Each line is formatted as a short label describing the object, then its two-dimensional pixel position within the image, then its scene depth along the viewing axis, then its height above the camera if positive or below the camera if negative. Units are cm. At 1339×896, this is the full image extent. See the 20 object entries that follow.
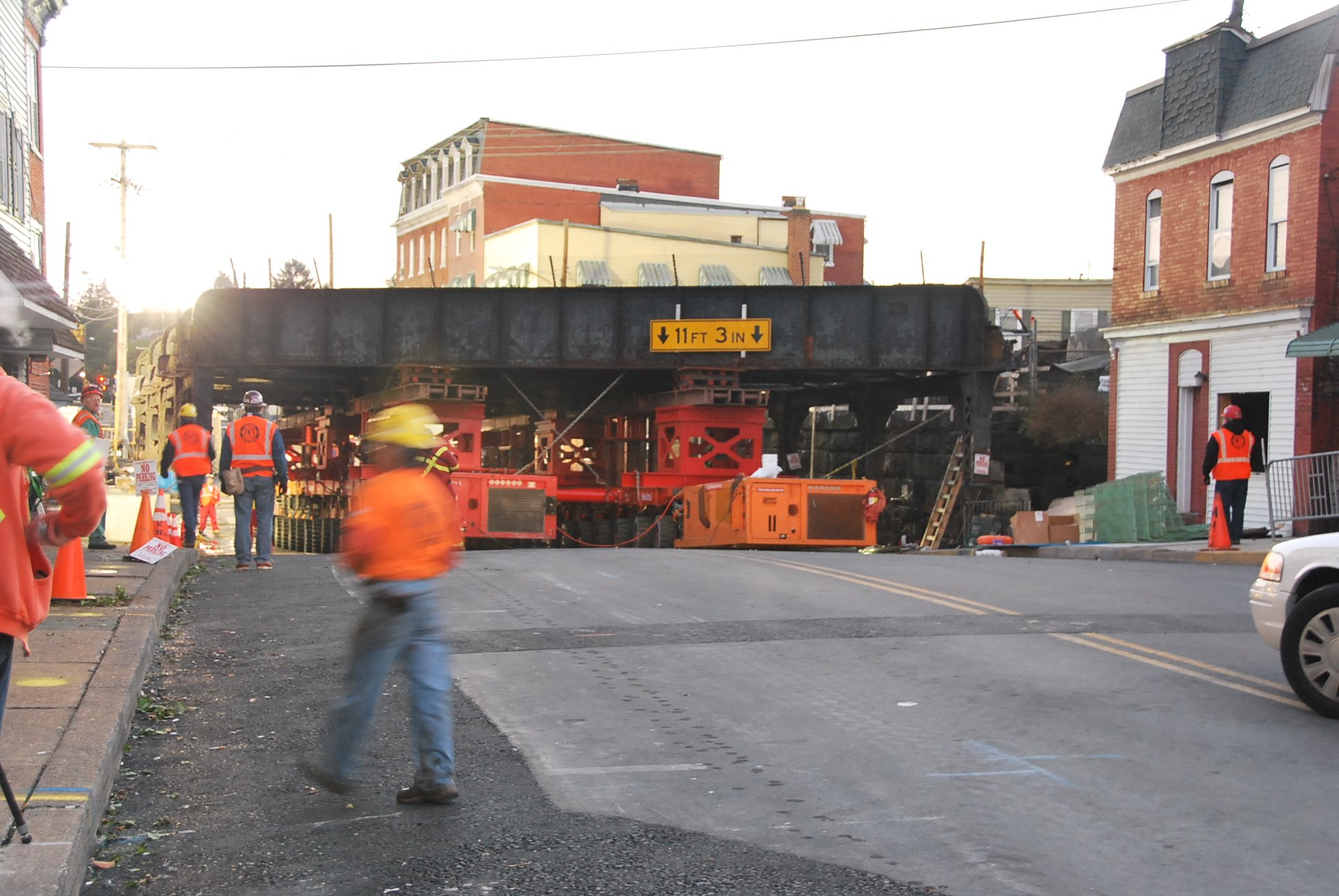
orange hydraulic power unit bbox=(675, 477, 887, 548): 2356 -140
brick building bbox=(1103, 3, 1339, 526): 2377 +360
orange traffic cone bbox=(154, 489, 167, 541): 1731 -129
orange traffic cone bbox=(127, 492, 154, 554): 1473 -118
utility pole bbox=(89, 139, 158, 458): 5286 +181
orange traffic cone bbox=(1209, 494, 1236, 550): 1853 -126
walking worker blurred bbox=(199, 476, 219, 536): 3344 -205
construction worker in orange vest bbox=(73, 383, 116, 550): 1580 +7
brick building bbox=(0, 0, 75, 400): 1758 +358
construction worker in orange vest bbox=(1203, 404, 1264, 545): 1847 -26
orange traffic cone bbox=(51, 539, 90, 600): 1042 -121
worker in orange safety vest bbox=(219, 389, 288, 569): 1492 -40
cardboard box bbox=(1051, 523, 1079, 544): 2403 -169
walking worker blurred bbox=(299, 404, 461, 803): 579 -87
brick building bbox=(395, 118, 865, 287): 5972 +995
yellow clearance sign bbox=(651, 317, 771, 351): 2931 +203
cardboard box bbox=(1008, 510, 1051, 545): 2375 -159
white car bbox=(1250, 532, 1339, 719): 757 -98
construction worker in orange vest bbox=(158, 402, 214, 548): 1677 -51
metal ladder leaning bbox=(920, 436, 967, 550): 2869 -136
